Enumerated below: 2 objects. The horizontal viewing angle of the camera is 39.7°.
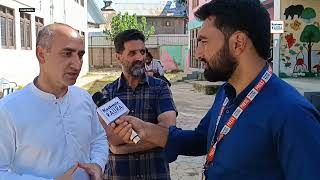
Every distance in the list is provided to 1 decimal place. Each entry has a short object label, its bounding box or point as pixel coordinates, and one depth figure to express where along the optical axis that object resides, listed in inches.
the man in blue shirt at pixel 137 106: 128.8
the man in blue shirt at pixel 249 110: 64.8
